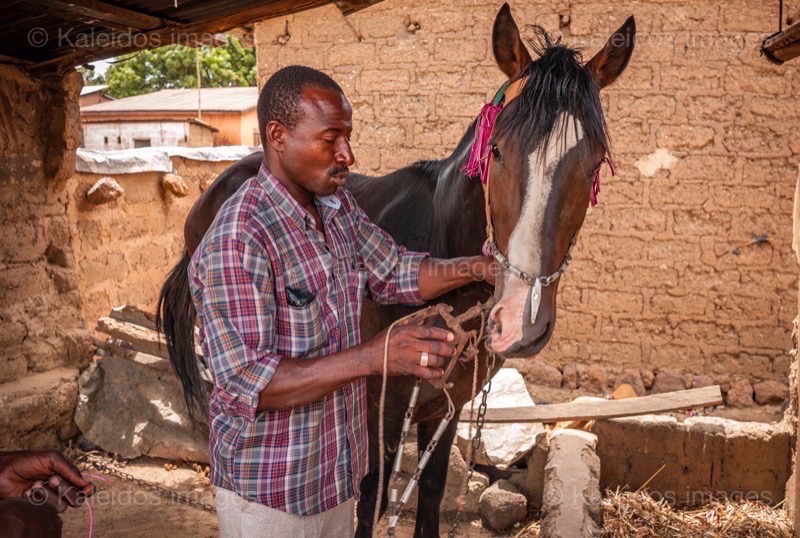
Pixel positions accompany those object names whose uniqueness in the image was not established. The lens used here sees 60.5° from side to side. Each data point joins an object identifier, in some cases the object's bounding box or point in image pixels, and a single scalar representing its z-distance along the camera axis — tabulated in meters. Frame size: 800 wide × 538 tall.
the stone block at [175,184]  6.98
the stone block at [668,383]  5.77
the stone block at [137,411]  5.05
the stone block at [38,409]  4.56
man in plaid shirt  1.72
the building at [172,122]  17.02
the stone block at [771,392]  5.59
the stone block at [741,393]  5.64
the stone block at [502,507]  4.12
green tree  25.81
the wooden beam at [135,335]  5.13
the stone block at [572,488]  3.43
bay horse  2.01
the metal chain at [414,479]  1.98
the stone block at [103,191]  5.69
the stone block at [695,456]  4.32
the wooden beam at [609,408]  4.46
